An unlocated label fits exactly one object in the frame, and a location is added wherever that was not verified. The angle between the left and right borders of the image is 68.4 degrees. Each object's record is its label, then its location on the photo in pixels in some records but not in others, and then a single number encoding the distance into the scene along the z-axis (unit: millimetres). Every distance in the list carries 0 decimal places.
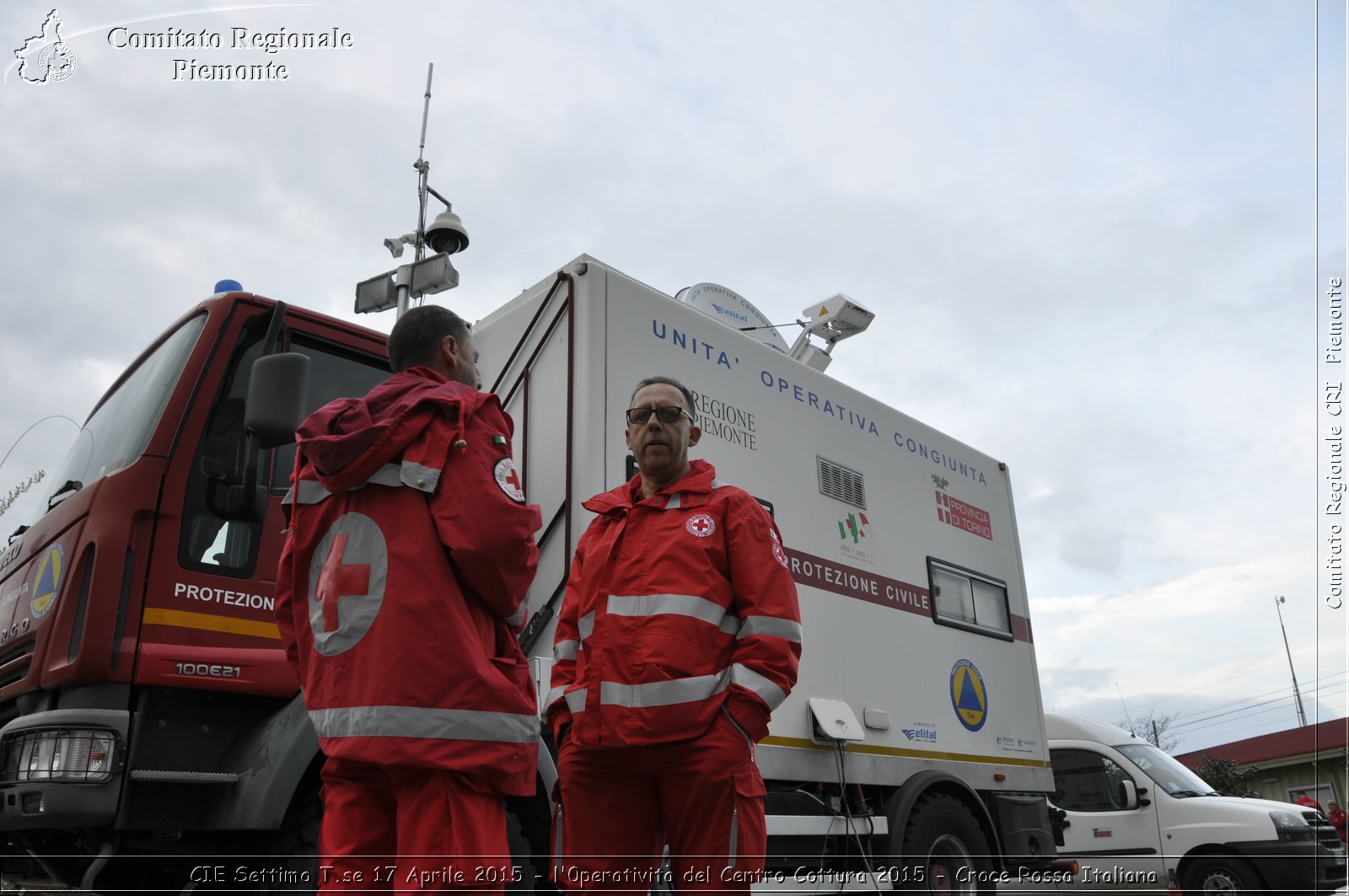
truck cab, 3160
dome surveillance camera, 8906
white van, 8852
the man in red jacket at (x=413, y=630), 2135
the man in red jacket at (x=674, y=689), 2717
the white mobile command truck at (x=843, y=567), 4297
